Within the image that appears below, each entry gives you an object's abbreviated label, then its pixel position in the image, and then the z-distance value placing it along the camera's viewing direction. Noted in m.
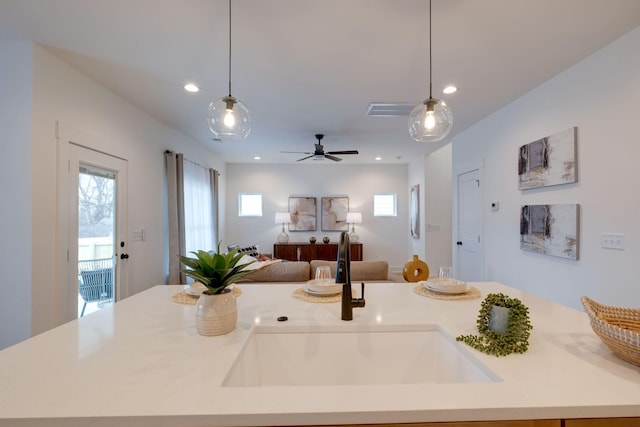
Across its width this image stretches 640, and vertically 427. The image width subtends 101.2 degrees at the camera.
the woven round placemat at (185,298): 1.35
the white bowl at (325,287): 1.41
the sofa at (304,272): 2.83
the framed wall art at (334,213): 6.21
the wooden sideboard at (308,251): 5.76
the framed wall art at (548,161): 2.29
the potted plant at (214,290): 0.97
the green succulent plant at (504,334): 0.86
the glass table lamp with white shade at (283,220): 5.92
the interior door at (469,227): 3.64
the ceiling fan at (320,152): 3.99
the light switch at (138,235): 3.03
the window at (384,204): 6.32
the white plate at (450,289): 1.44
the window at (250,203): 6.28
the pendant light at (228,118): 1.67
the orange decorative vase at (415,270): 2.31
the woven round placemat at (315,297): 1.37
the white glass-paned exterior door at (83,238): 2.15
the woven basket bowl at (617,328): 0.73
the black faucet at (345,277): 1.08
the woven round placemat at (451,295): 1.41
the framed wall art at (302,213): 6.18
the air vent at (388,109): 2.91
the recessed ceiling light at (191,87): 2.53
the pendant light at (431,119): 1.65
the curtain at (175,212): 3.60
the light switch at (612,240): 1.92
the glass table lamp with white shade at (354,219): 5.95
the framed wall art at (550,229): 2.27
